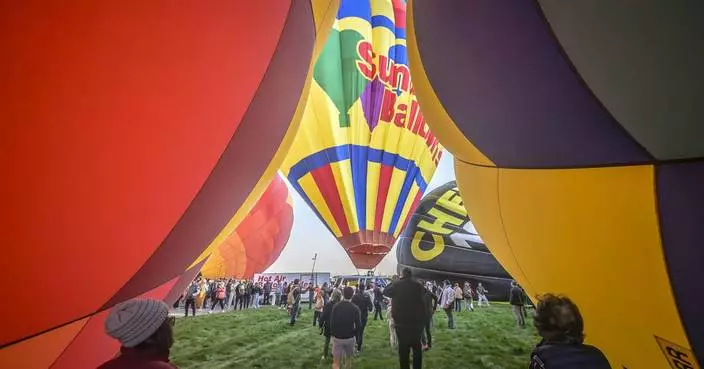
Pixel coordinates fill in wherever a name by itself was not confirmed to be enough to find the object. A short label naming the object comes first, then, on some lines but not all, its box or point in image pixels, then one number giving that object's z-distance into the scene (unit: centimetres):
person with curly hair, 136
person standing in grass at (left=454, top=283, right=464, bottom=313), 1311
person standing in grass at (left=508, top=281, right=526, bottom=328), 922
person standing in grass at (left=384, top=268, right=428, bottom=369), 407
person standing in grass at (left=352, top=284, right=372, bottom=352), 748
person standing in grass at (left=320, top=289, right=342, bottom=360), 599
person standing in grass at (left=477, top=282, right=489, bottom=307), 1535
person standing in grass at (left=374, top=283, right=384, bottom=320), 1167
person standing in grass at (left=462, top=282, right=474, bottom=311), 1460
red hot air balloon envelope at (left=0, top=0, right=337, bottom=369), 152
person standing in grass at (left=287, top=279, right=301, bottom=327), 1047
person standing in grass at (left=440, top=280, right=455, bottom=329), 941
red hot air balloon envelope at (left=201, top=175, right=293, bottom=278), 1845
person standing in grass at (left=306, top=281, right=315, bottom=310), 1664
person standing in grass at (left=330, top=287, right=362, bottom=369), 467
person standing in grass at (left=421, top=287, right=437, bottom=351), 580
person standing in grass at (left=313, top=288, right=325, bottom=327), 978
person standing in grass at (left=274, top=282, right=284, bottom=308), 2144
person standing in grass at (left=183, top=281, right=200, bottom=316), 1235
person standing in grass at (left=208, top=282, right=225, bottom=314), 1475
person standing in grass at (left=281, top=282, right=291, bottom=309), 1780
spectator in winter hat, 125
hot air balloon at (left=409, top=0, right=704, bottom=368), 152
